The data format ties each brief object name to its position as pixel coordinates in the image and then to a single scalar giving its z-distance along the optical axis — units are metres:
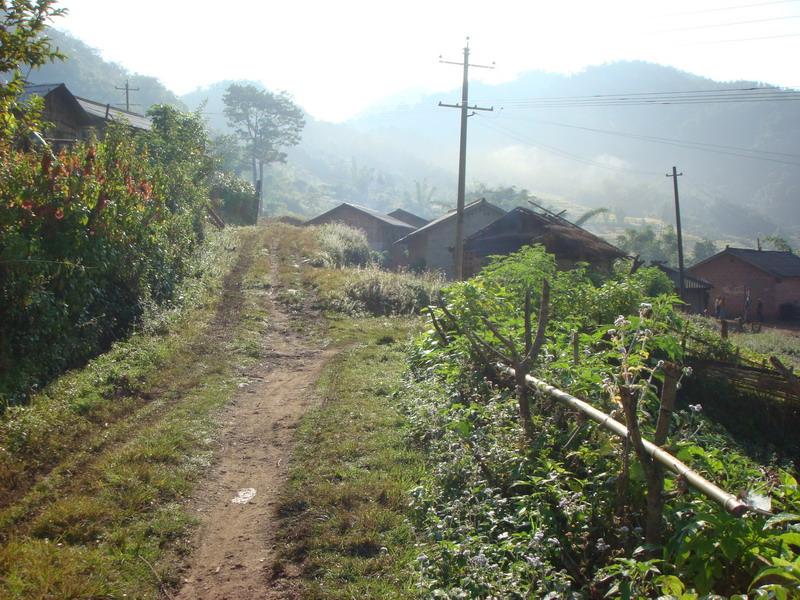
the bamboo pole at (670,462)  3.02
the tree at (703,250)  83.22
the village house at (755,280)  45.88
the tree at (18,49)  7.32
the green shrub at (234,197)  40.56
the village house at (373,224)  48.47
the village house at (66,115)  24.45
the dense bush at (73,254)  7.54
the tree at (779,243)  60.06
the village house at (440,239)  41.12
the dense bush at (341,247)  25.06
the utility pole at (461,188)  24.06
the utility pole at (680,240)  37.52
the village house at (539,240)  25.67
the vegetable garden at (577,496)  3.19
